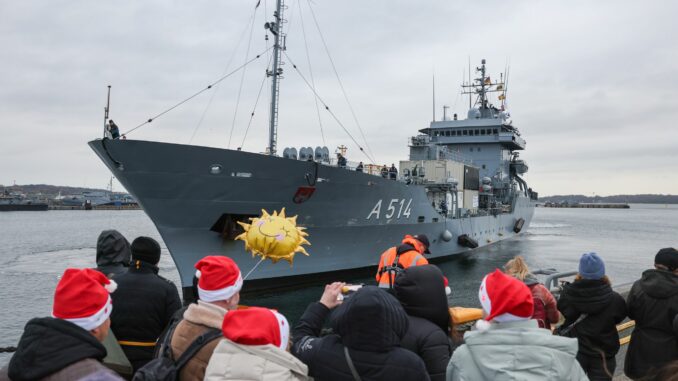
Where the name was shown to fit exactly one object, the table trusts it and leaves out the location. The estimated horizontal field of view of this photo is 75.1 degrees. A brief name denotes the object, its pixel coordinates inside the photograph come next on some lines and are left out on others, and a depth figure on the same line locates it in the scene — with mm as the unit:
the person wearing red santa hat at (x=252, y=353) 1720
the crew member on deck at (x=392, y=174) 15008
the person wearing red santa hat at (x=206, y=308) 2078
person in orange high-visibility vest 3602
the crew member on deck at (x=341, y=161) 12891
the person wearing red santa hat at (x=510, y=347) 1815
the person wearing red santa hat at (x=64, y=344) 1658
